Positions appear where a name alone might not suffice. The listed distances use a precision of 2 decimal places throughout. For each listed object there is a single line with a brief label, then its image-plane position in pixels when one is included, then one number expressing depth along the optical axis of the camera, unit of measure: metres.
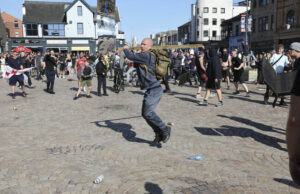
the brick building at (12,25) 65.57
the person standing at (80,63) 13.93
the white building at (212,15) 73.69
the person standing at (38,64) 21.28
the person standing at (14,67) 11.82
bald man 5.39
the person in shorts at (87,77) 11.83
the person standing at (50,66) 13.03
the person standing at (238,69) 11.81
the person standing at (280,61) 9.17
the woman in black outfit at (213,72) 9.41
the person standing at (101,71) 12.27
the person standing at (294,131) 1.42
